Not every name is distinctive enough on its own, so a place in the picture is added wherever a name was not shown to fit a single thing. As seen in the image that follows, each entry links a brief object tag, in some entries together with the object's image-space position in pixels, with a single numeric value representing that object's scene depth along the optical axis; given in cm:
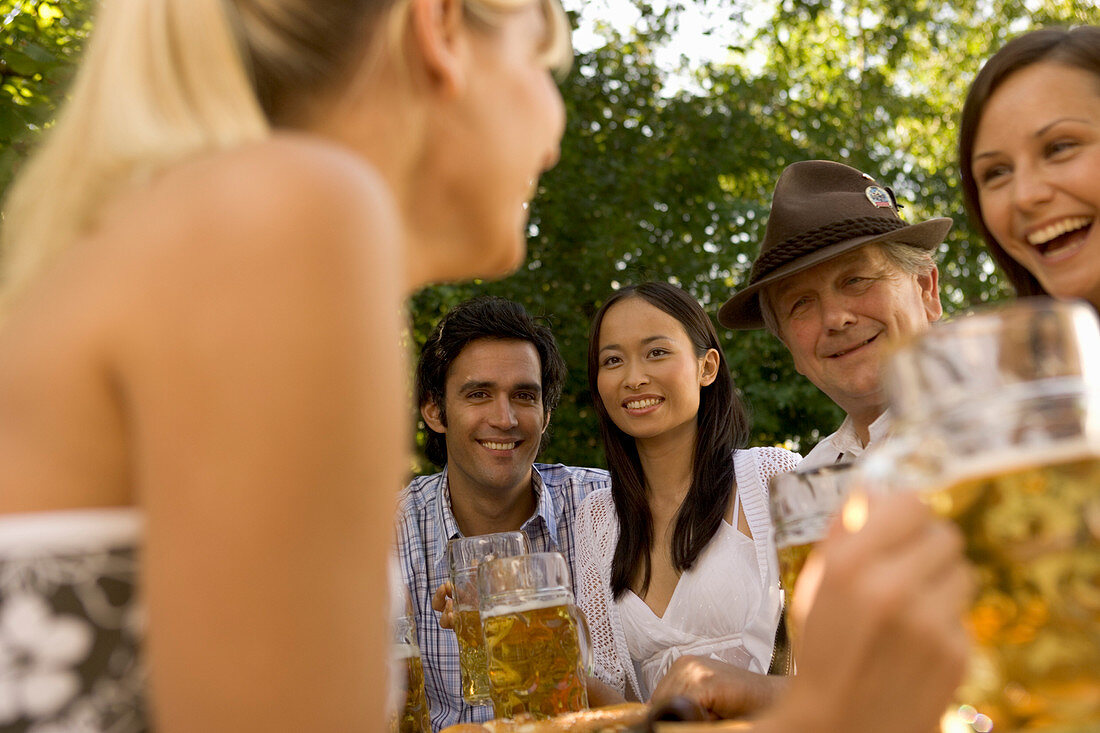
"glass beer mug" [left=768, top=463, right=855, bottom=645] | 140
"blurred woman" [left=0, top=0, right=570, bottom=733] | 73
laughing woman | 211
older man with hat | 331
